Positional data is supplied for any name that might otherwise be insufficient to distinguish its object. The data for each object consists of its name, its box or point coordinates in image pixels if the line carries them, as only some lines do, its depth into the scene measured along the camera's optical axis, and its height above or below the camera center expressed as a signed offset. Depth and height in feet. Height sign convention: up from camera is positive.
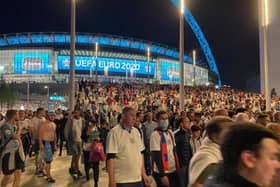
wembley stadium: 186.47 +26.70
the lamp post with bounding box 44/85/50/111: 153.76 +4.60
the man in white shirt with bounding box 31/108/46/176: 25.51 -3.56
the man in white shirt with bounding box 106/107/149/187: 11.92 -2.31
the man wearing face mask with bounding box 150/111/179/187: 14.40 -2.97
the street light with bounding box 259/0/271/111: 41.87 +7.22
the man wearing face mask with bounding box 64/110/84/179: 25.17 -3.60
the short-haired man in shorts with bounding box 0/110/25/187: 18.31 -3.24
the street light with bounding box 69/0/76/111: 34.57 +5.22
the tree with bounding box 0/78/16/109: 148.80 +2.16
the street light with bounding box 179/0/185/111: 39.29 +5.80
